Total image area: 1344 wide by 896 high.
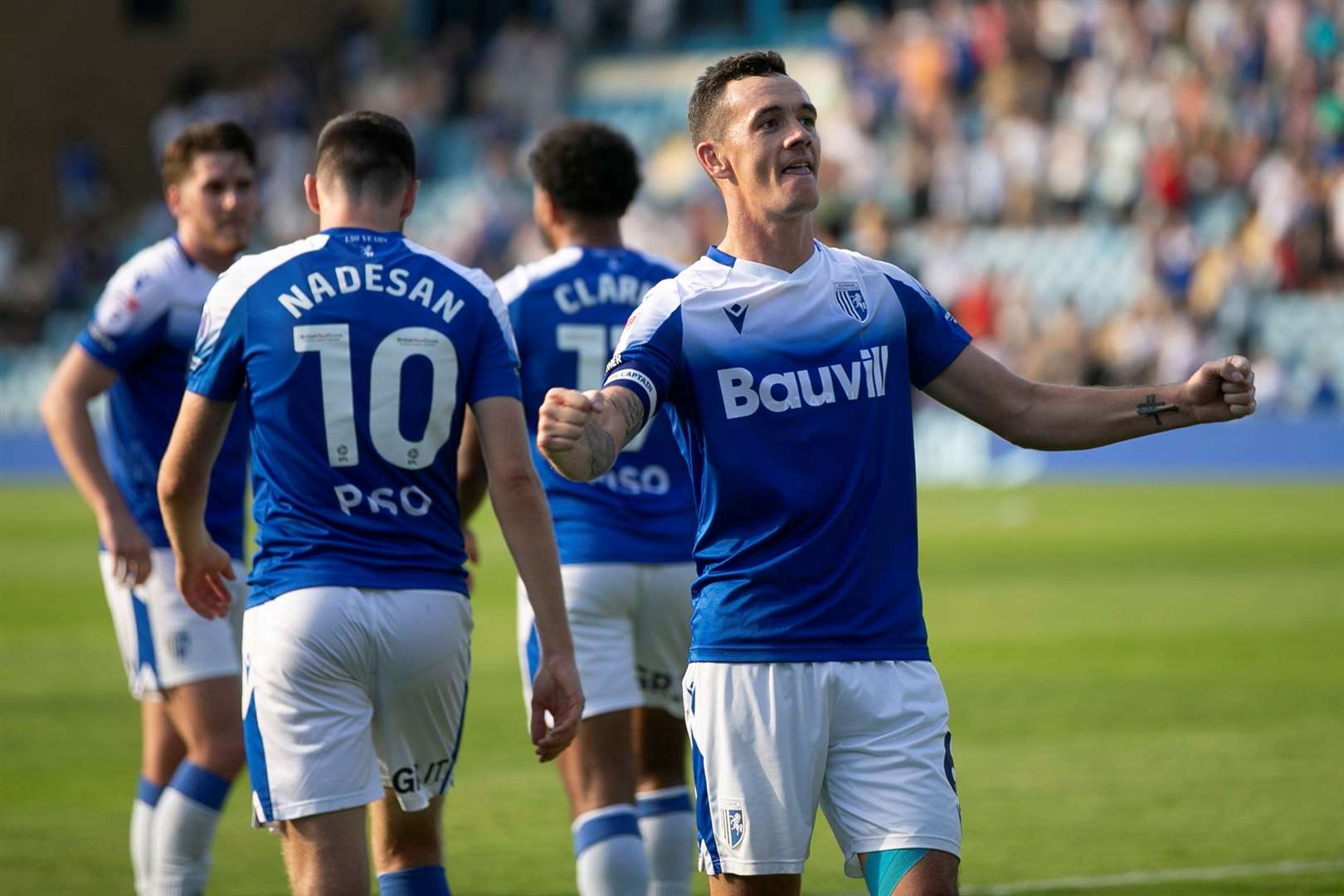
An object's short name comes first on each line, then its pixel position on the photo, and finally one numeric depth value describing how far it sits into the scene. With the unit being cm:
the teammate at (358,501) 969
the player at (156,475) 1300
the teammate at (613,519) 1270
